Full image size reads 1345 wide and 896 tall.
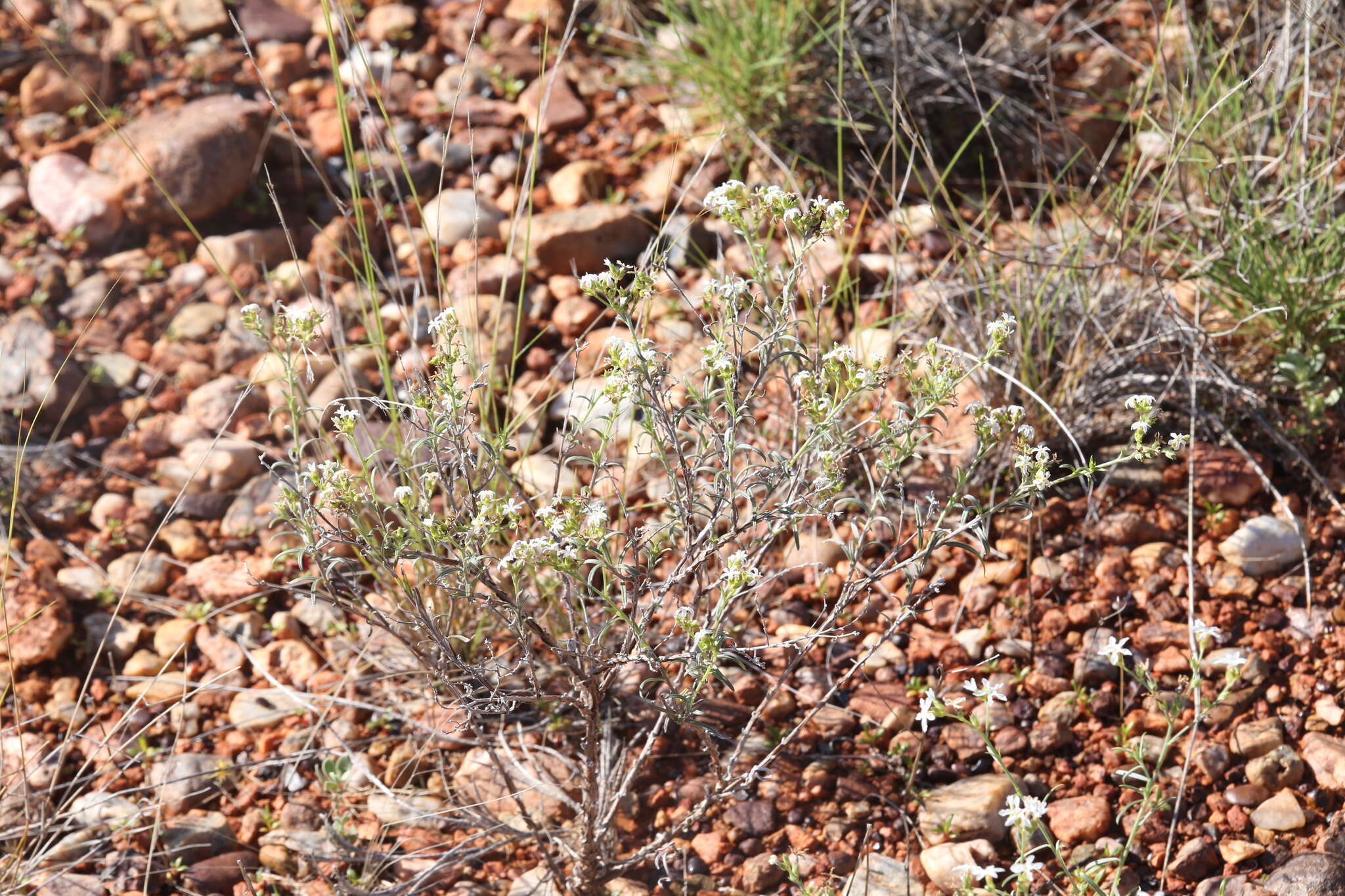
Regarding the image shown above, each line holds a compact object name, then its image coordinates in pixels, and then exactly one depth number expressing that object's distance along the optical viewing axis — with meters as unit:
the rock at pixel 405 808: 2.39
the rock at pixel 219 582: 2.90
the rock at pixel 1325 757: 2.22
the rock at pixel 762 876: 2.23
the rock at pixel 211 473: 3.13
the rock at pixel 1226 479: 2.72
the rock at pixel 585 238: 3.47
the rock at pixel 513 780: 2.42
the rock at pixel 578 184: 3.71
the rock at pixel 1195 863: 2.15
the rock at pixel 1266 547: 2.60
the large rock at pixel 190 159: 3.68
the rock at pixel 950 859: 2.17
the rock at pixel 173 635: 2.79
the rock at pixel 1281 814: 2.17
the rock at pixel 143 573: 2.95
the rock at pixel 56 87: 4.13
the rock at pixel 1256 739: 2.30
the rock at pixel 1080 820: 2.21
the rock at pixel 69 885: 2.29
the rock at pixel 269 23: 4.30
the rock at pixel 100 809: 2.42
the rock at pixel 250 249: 3.64
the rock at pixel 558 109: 3.92
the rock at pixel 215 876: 2.30
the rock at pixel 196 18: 4.39
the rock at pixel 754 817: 2.34
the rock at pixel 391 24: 4.27
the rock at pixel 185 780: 2.46
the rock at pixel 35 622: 2.74
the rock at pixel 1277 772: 2.25
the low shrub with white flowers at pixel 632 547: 1.75
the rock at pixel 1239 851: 2.15
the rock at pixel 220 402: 3.29
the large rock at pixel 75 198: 3.79
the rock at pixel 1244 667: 2.41
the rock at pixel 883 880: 2.18
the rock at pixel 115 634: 2.83
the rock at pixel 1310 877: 2.00
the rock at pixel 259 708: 2.62
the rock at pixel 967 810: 2.24
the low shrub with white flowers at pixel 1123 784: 1.65
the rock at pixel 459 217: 3.63
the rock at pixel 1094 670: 2.48
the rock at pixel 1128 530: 2.71
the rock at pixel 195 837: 2.38
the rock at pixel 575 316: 3.33
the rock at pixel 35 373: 3.37
